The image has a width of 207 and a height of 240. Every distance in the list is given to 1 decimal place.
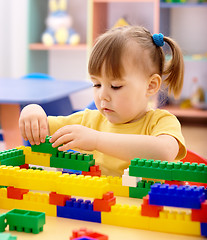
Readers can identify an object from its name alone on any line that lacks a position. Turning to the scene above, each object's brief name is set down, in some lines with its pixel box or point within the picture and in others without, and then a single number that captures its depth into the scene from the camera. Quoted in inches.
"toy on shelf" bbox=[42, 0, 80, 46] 160.1
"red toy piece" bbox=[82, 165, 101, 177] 34.4
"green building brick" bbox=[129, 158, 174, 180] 31.9
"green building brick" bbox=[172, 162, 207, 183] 31.2
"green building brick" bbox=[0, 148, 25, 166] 34.9
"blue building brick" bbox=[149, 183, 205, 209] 29.3
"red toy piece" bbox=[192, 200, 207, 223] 29.1
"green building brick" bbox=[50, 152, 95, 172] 33.9
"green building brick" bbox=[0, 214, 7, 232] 29.8
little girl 39.1
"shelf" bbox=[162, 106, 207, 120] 146.3
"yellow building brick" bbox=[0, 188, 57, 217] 32.1
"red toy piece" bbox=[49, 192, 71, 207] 31.8
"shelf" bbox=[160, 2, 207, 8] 147.4
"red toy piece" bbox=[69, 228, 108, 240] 28.3
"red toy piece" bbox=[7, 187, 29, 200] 32.9
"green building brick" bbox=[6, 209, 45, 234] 29.6
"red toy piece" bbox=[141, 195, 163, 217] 30.0
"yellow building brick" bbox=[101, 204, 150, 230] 30.4
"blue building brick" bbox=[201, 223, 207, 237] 29.4
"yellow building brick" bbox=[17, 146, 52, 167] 35.3
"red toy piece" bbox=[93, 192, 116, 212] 30.7
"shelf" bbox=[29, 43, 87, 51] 158.3
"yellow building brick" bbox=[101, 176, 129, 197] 35.1
